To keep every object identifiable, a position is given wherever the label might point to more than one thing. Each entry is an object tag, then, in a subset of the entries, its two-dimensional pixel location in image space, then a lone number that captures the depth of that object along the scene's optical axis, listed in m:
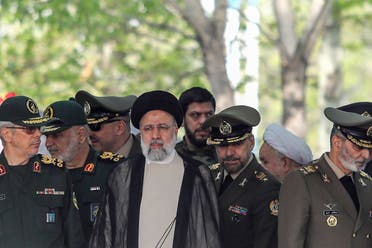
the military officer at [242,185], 14.98
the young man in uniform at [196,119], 18.70
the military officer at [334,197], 14.40
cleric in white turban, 17.42
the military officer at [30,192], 14.23
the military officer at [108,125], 17.84
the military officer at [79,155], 15.74
